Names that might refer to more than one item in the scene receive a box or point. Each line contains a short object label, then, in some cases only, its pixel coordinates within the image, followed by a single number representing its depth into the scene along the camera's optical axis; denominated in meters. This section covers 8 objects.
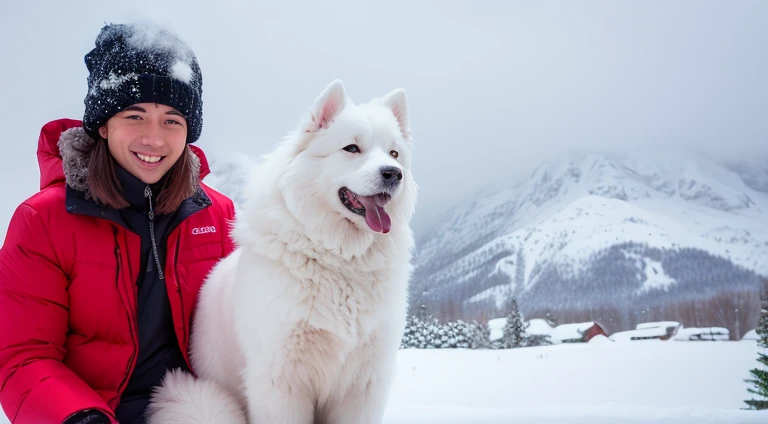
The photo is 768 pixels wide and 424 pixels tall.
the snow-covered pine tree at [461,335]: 22.92
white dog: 2.39
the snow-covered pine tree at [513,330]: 23.80
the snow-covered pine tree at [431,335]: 22.28
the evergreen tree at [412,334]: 21.50
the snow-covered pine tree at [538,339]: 28.42
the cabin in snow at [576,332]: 33.06
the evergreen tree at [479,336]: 23.36
